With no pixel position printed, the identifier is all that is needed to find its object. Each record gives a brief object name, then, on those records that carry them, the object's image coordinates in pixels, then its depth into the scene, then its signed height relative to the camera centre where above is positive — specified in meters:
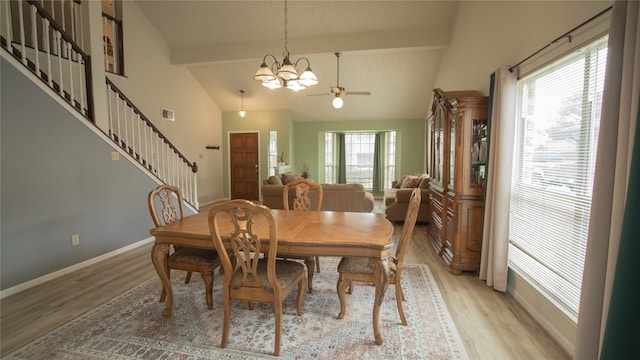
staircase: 2.95 +0.93
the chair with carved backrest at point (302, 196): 3.12 -0.43
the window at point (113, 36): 5.01 +2.15
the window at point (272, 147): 8.49 +0.32
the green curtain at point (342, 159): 9.92 -0.02
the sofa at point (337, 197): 5.19 -0.73
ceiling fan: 5.36 +1.25
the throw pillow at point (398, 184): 6.73 -0.61
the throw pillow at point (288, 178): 6.02 -0.43
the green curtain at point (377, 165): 9.64 -0.21
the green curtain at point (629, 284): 1.11 -0.49
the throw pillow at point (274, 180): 5.65 -0.45
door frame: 8.42 +0.07
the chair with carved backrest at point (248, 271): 1.74 -0.76
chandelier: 2.71 +0.80
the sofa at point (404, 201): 5.16 -0.79
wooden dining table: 1.89 -0.56
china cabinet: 3.08 -0.22
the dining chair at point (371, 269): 2.09 -0.83
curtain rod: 1.61 +0.85
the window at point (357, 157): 9.64 +0.04
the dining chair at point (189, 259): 2.28 -0.83
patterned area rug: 1.88 -1.29
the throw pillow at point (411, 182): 5.84 -0.47
